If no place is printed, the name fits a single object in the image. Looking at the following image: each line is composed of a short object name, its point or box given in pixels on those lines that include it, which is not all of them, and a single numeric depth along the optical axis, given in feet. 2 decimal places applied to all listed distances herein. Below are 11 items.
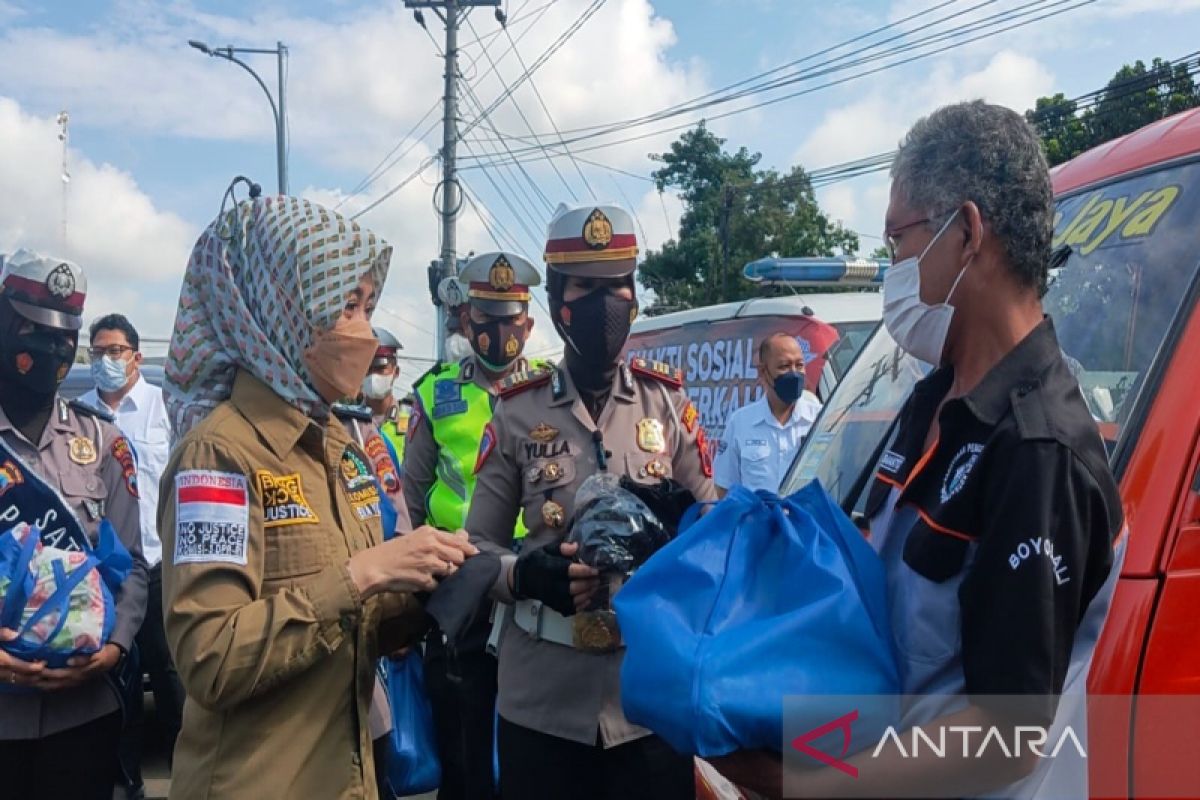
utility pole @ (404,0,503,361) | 57.62
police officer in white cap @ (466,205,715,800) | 8.21
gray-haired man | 4.26
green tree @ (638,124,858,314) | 96.07
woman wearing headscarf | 5.89
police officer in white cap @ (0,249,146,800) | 9.14
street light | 53.78
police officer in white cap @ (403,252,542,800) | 13.15
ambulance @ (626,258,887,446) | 24.89
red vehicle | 5.43
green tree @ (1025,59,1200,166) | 45.55
